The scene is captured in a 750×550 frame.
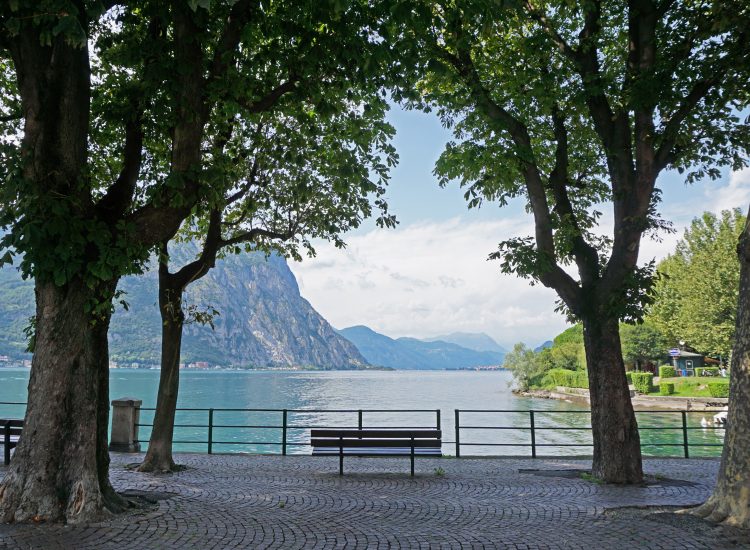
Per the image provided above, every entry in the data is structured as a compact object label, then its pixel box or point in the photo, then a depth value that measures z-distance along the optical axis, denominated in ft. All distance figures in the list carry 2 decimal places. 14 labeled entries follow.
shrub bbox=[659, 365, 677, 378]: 175.32
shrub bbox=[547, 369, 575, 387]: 232.39
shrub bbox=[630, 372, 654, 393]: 160.86
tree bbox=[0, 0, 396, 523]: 20.61
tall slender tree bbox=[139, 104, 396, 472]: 30.83
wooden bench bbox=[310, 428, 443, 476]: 31.86
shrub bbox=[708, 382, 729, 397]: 126.00
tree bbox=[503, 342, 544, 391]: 271.28
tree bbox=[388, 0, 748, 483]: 30.25
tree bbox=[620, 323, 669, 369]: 199.11
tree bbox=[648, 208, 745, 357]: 134.10
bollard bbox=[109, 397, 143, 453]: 41.11
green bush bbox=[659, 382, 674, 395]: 147.74
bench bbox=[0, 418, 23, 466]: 33.58
